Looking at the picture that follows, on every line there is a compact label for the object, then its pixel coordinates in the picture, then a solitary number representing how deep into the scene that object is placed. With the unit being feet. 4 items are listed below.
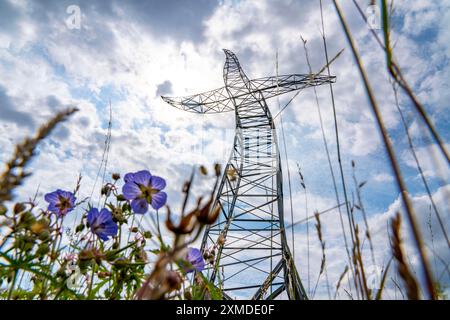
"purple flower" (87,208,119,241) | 1.20
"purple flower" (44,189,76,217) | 1.29
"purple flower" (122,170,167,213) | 1.07
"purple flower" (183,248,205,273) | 1.22
